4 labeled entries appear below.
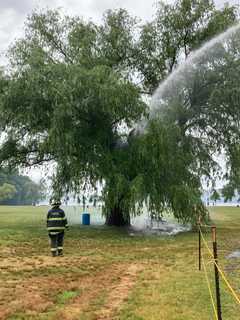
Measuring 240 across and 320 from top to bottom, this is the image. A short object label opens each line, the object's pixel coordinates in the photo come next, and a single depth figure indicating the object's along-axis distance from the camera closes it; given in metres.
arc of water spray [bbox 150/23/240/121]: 13.97
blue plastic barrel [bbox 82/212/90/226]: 16.17
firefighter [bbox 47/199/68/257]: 8.10
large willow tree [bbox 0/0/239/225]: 11.54
